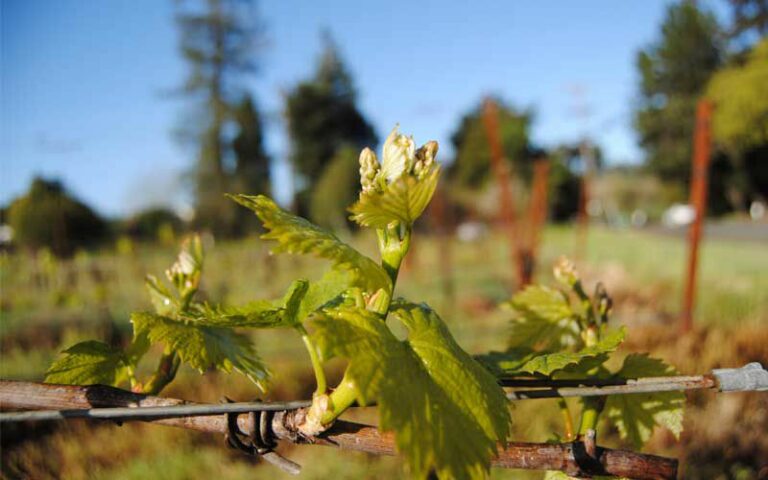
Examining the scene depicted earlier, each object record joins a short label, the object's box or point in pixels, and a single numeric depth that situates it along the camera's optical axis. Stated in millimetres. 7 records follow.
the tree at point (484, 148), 21469
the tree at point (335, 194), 12320
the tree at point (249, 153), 16125
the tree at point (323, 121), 17203
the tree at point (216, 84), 16453
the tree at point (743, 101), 6160
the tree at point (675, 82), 16391
